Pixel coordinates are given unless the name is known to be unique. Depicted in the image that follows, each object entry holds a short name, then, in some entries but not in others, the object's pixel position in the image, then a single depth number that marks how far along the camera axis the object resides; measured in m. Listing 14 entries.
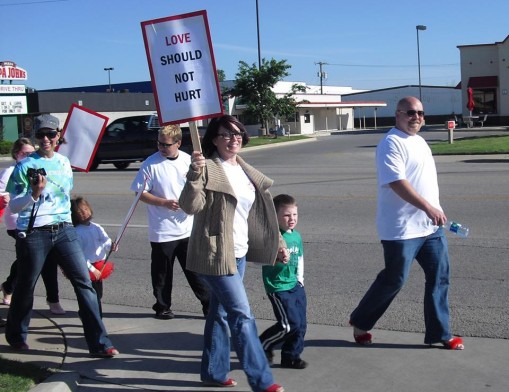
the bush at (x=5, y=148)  39.81
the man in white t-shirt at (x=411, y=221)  5.24
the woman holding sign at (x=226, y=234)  4.57
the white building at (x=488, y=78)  58.09
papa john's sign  47.53
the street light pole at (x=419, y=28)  69.20
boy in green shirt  5.25
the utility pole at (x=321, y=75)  102.82
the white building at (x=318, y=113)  61.31
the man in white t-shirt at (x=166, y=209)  6.44
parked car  25.89
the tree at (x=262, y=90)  48.53
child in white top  6.25
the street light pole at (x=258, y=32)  47.28
